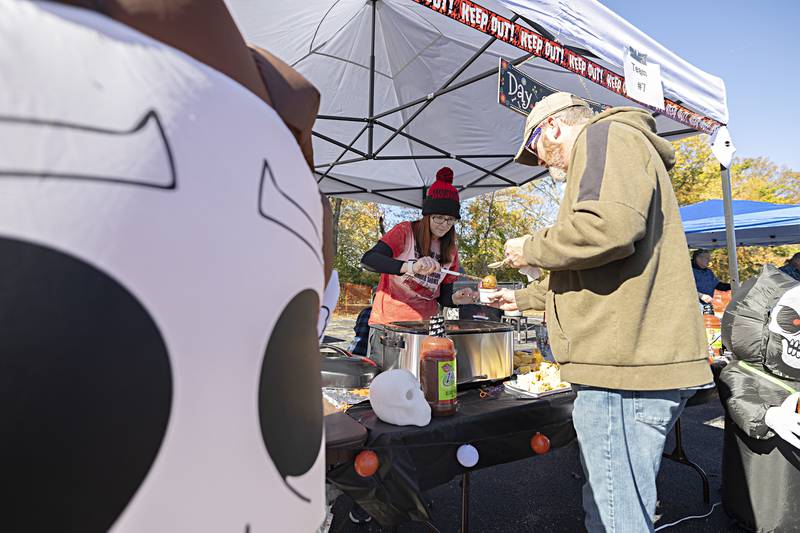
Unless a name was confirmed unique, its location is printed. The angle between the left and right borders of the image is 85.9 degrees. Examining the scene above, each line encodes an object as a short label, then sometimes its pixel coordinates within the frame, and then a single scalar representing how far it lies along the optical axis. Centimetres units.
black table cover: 125
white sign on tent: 253
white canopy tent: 239
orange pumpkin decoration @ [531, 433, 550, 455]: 147
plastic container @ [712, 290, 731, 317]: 319
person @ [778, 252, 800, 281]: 563
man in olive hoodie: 116
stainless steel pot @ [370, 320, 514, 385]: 156
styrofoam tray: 158
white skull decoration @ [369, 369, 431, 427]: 128
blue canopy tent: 621
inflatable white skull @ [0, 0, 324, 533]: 31
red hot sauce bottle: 137
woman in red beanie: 237
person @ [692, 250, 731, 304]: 563
